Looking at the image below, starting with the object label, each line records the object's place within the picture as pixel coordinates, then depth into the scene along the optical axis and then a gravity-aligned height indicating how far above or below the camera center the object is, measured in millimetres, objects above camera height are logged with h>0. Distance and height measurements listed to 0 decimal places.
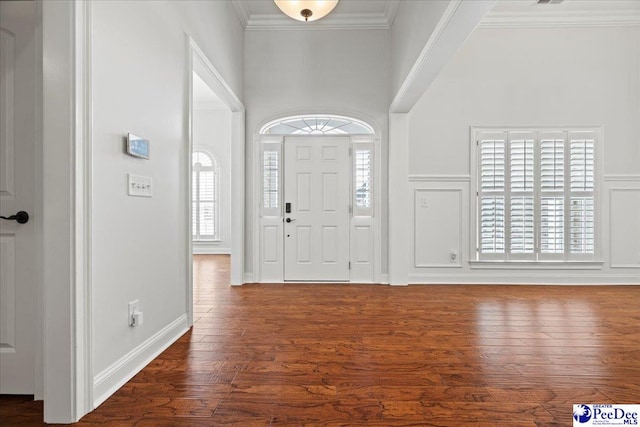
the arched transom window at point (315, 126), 4859 +1290
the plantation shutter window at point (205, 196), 8430 +419
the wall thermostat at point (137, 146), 1984 +411
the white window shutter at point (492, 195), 4750 +266
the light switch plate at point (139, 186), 2020 +170
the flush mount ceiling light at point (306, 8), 3447 +2174
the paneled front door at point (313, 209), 4777 +56
